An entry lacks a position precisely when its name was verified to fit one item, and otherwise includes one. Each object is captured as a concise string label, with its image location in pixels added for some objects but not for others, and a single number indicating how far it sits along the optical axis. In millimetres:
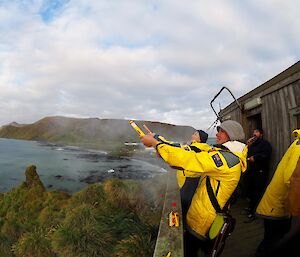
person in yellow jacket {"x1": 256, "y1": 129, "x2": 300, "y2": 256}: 2577
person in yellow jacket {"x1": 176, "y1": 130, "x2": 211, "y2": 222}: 3285
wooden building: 4129
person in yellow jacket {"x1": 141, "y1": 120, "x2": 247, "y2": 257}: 2287
